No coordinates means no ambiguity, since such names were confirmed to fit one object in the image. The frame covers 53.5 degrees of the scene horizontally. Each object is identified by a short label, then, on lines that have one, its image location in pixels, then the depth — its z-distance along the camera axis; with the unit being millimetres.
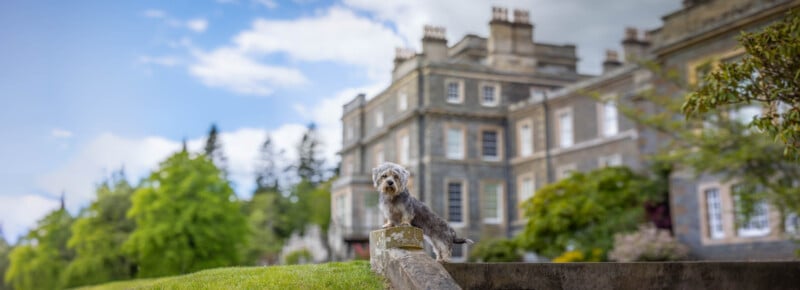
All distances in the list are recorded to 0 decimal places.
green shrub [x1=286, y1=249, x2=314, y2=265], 44844
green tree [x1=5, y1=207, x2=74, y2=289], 31547
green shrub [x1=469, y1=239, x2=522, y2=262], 30578
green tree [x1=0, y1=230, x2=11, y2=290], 43219
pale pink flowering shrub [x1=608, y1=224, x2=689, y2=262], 22938
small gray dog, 8078
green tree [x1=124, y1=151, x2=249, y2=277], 26266
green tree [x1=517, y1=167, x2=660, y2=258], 26156
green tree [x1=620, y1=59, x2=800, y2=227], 18422
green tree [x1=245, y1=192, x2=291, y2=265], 52125
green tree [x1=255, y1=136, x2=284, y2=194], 74600
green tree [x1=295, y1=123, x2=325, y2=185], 73375
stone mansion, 34469
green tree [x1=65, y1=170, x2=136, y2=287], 29078
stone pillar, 7191
